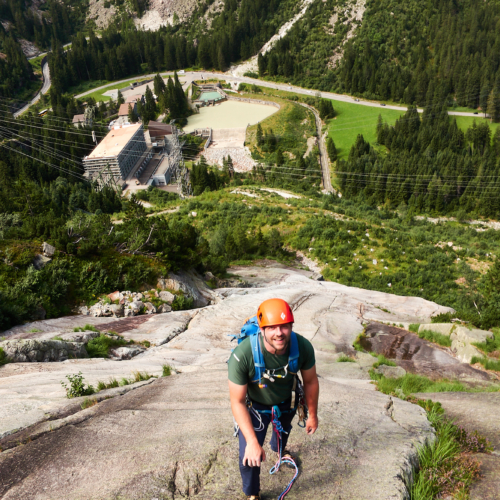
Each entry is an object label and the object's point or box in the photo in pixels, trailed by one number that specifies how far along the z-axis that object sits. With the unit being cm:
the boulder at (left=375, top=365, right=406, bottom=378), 1100
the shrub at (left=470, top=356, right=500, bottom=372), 1230
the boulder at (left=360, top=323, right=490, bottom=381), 1224
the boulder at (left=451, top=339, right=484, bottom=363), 1326
